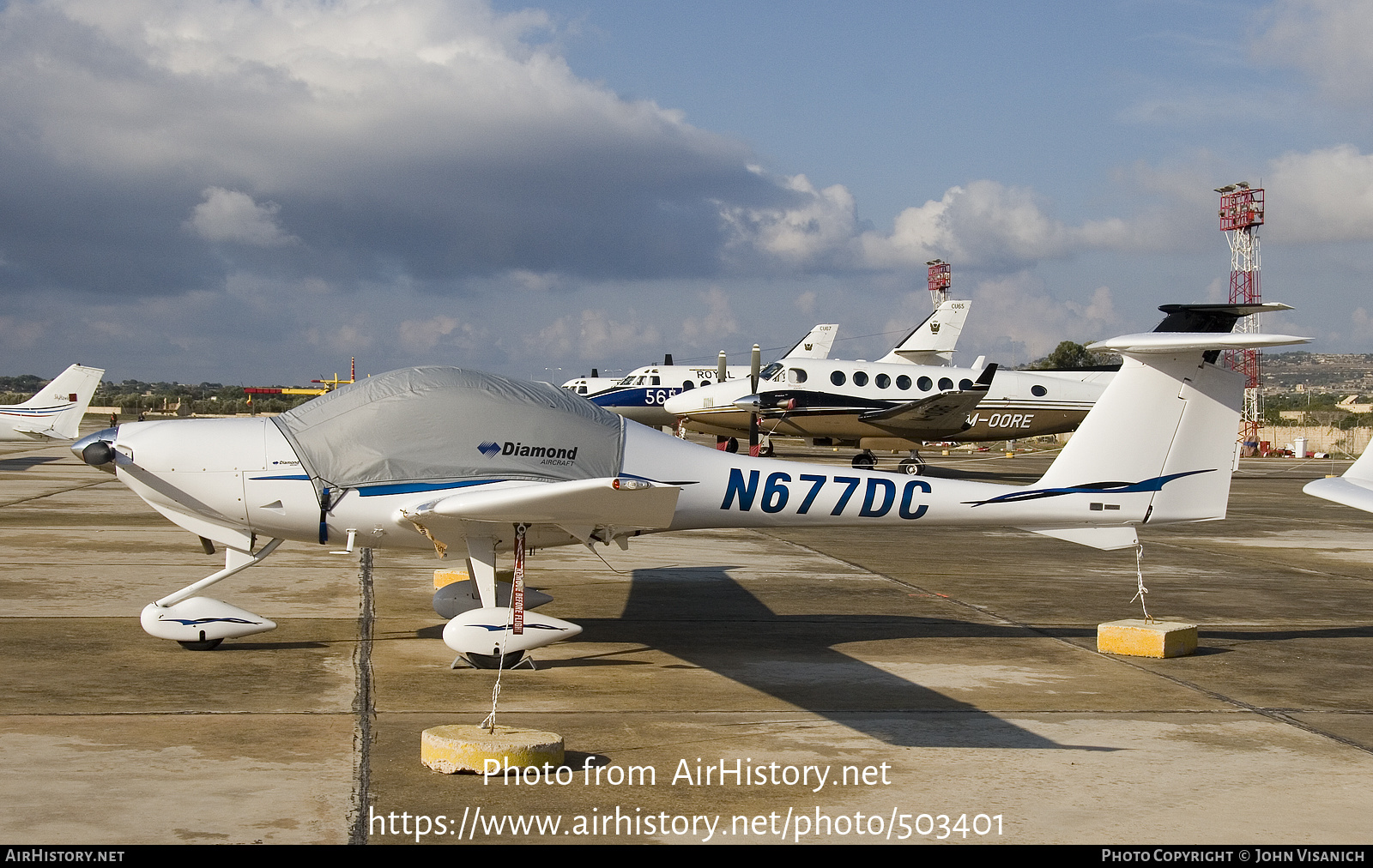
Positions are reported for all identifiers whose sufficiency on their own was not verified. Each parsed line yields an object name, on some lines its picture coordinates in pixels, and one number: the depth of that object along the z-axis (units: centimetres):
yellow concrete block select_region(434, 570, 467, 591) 1042
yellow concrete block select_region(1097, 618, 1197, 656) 898
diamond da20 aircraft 797
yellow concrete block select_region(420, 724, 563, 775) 557
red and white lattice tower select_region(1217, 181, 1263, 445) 6898
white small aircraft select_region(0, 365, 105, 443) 3155
